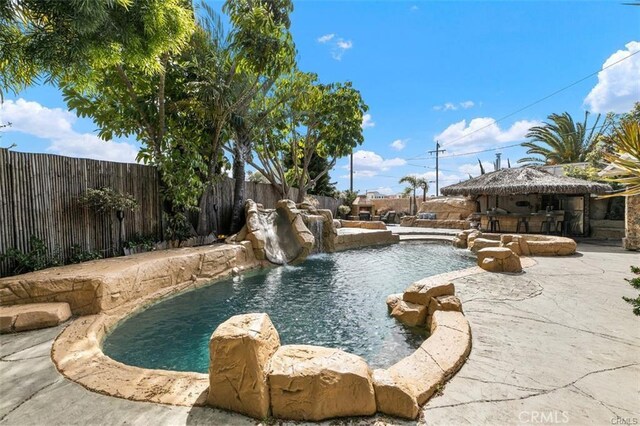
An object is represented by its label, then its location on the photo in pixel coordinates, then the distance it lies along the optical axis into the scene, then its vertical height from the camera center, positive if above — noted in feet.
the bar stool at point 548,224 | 35.78 -3.34
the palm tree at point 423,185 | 76.22 +3.93
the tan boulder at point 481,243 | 27.96 -4.45
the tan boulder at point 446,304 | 10.78 -4.00
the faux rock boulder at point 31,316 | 9.94 -3.95
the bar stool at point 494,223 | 40.14 -3.48
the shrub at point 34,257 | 13.87 -2.58
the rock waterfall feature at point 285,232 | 24.99 -2.96
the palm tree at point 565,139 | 61.36 +12.72
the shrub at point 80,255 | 16.28 -2.91
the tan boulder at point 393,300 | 13.11 -4.66
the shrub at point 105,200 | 17.02 +0.27
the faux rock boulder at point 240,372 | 5.69 -3.43
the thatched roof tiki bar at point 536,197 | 34.12 +0.01
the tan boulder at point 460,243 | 33.04 -5.08
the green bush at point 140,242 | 19.41 -2.67
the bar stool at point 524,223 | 37.73 -3.30
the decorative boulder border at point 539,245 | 22.84 -3.86
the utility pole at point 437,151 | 92.39 +15.56
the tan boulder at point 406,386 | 5.70 -4.09
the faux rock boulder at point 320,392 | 5.67 -3.79
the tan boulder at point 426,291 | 11.64 -3.78
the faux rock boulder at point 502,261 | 16.93 -3.76
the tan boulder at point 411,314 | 11.66 -4.71
